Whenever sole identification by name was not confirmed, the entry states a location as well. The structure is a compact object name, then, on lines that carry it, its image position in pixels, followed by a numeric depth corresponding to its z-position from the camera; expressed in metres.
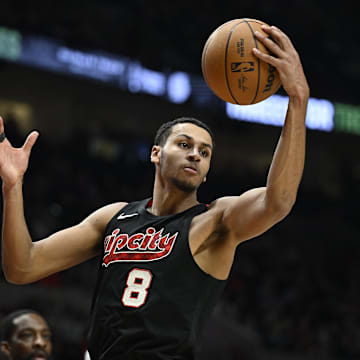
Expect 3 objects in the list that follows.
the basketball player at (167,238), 5.68
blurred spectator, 9.99
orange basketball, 6.01
